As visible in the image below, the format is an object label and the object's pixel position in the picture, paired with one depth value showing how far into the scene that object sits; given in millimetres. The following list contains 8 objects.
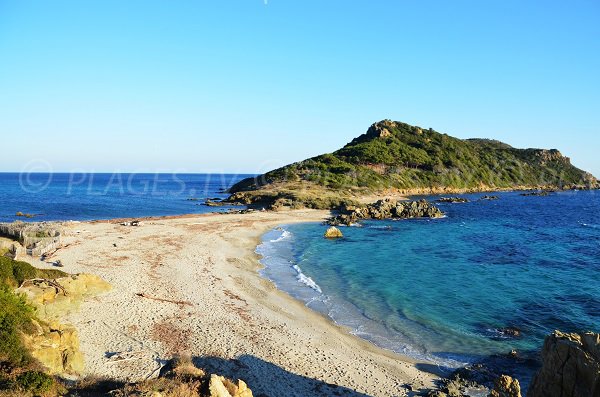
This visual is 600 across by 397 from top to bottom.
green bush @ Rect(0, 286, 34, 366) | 10641
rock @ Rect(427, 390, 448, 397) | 14203
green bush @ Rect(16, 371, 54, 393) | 8960
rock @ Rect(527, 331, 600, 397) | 10750
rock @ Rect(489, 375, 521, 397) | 12664
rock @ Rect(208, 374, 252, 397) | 9922
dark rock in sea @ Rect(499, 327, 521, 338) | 19969
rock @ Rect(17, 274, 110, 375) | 12562
